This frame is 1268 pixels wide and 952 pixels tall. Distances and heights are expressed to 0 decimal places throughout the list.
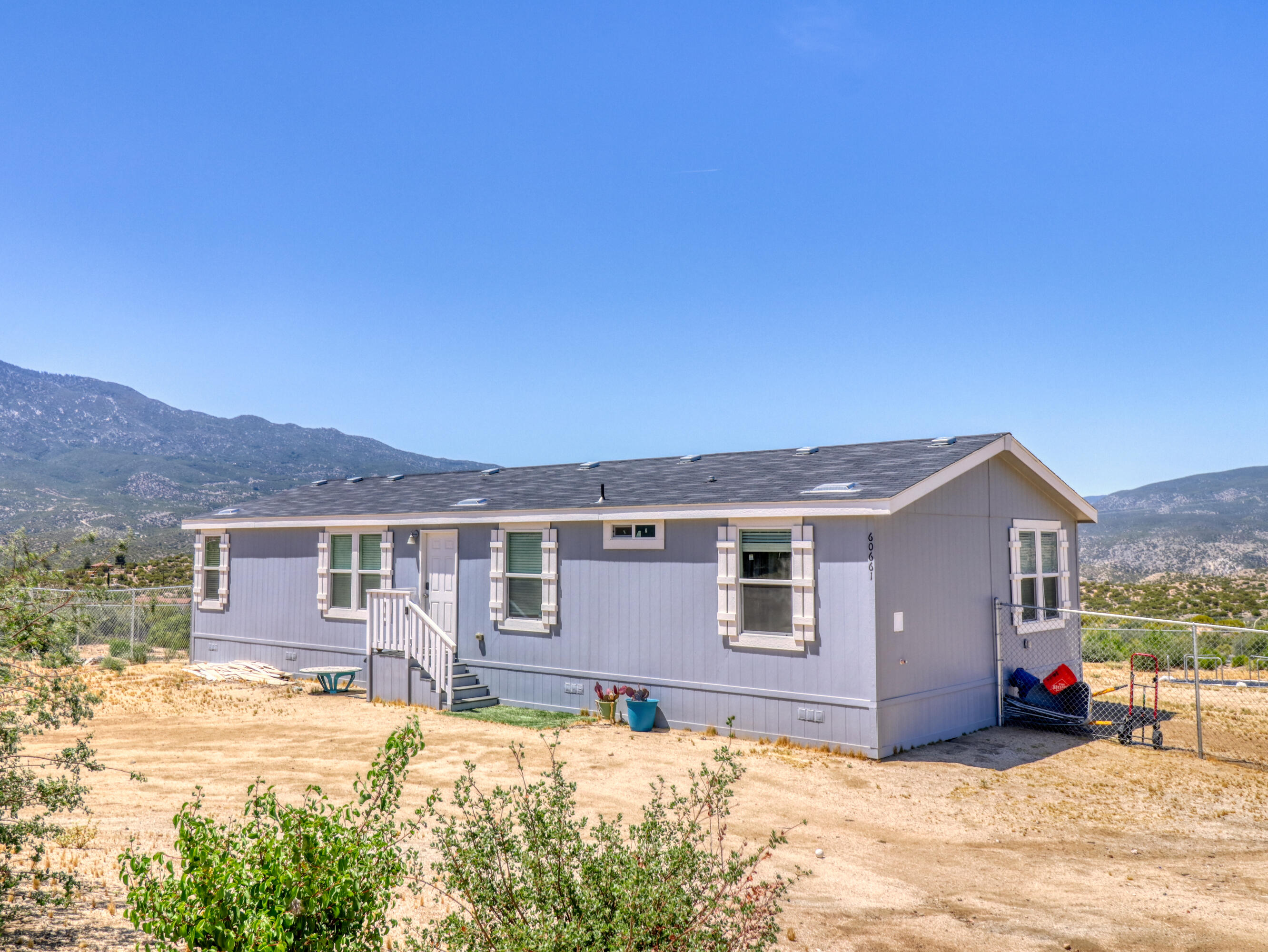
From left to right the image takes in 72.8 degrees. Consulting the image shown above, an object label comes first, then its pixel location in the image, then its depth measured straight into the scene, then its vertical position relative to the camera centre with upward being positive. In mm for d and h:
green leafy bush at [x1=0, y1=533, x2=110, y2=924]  4465 -761
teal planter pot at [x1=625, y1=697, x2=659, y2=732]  11516 -2238
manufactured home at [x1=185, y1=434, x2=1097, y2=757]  10289 -527
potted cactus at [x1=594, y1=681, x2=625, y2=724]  12016 -2186
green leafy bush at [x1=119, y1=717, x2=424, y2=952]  3102 -1279
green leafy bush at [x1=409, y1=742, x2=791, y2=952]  3441 -1452
